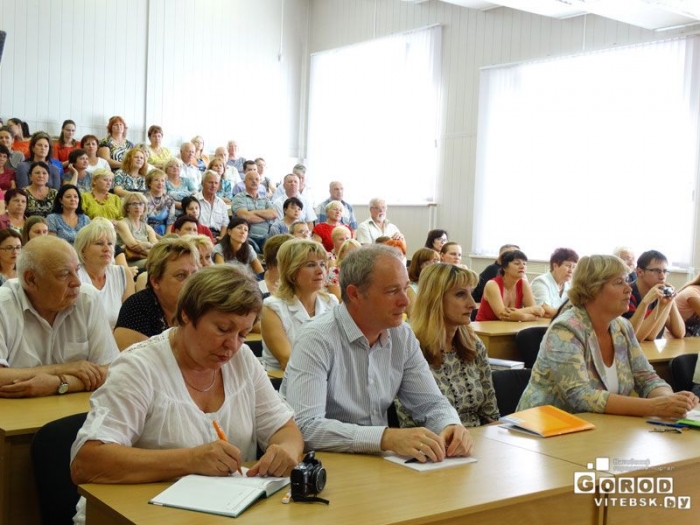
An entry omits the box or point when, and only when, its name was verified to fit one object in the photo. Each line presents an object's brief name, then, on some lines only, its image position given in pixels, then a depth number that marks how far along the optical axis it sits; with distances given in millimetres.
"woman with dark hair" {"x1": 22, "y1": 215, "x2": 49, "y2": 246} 6197
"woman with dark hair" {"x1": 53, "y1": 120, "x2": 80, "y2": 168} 10320
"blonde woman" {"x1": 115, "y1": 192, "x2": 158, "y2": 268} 7625
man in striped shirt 2490
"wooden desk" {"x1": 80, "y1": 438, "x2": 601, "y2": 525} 1738
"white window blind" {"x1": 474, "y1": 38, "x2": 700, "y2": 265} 8766
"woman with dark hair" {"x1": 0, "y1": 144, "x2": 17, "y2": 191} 8547
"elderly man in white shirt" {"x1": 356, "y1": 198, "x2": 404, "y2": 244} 10227
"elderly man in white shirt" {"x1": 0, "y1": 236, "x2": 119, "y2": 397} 2900
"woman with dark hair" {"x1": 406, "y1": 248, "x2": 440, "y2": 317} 6266
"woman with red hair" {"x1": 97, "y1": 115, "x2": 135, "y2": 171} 10250
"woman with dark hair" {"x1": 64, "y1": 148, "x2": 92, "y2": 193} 9375
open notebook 1739
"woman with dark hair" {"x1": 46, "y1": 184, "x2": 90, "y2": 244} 7355
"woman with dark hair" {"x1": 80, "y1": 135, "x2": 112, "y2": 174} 9836
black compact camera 1847
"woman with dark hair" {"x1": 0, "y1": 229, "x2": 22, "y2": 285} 4922
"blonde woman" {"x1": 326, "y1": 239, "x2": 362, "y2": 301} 5782
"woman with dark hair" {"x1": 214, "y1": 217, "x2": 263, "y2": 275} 7477
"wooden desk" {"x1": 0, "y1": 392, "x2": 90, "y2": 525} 2367
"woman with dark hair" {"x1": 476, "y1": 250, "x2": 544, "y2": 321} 5914
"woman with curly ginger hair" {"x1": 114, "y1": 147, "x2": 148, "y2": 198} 9273
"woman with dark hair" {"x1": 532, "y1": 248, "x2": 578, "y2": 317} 6465
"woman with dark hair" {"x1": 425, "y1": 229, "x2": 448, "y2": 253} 8625
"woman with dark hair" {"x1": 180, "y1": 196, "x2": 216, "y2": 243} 8555
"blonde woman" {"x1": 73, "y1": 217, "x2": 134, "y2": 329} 4605
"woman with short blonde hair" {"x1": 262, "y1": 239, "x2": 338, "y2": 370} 3832
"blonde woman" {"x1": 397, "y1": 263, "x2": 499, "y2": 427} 3082
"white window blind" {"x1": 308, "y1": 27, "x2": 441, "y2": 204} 11750
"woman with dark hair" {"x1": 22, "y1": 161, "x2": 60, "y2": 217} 7949
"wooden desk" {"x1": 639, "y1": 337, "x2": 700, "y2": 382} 4395
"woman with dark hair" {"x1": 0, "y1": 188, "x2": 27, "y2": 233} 7273
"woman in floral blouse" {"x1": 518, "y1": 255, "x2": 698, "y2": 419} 3113
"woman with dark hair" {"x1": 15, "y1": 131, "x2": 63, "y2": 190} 8883
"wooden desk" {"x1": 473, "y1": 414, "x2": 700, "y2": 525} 2279
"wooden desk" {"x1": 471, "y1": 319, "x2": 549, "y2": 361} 5074
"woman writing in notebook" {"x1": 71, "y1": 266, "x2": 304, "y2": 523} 1900
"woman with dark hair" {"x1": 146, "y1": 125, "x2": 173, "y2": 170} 11188
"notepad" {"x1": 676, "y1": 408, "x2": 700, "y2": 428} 2801
